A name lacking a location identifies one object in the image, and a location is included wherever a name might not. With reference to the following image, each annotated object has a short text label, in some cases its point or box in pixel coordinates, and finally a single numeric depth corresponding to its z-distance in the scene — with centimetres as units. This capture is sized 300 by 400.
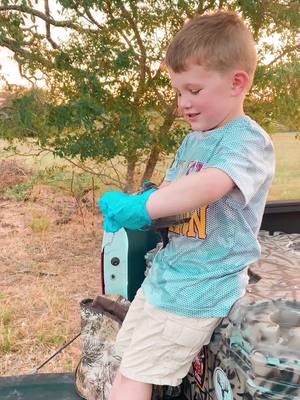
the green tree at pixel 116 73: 475
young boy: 160
